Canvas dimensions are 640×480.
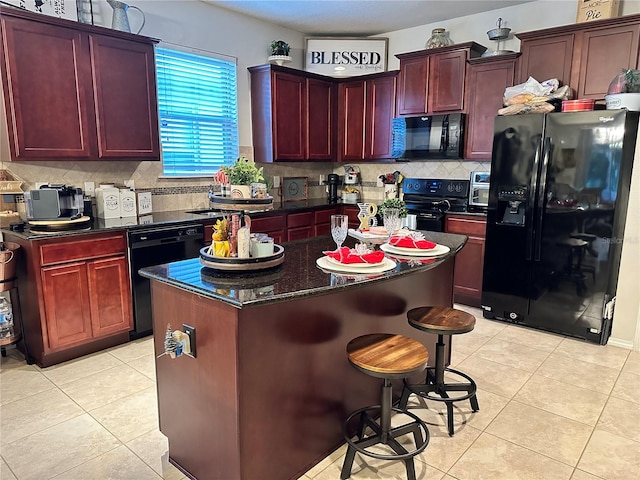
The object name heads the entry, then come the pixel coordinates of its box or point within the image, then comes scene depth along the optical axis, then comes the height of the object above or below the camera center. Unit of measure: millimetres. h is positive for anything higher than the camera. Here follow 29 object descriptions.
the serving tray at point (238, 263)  1877 -402
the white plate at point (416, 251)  2281 -428
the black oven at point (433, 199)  4457 -312
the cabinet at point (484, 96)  4074 +705
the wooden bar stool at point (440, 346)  2243 -975
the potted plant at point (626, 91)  3229 +588
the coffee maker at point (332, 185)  5633 -197
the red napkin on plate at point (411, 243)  2348 -393
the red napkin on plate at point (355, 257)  2014 -402
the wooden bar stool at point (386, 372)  1799 -815
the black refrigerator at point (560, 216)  3304 -370
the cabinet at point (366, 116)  4992 +633
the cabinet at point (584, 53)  3420 +966
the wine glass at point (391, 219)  2514 -281
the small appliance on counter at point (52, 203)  3045 -243
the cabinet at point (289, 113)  4719 +636
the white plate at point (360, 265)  1975 -430
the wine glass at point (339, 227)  2232 -293
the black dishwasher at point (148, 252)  3350 -659
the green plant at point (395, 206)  2605 -212
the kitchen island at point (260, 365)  1670 -814
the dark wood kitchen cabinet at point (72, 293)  2932 -877
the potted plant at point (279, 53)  4781 +1275
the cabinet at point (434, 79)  4320 +935
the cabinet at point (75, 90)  2957 +577
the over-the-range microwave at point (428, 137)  4387 +343
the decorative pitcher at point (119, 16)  3523 +1231
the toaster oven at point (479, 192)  4398 -221
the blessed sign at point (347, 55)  5230 +1367
